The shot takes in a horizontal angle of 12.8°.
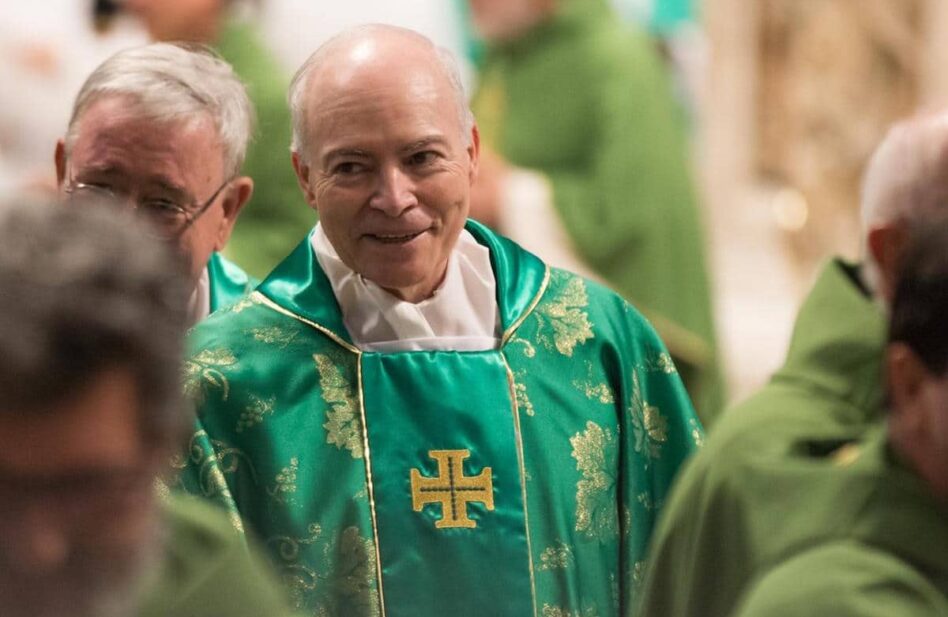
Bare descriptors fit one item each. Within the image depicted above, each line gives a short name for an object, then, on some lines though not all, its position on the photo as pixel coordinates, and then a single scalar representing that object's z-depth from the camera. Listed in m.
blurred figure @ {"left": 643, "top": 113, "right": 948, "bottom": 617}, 5.14
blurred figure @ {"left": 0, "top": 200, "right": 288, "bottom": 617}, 3.60
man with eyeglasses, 6.87
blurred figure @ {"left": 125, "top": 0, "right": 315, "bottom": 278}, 12.15
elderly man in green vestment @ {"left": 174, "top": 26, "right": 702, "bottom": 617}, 6.55
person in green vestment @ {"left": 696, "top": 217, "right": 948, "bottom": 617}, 4.38
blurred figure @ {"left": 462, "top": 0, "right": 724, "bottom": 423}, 13.03
